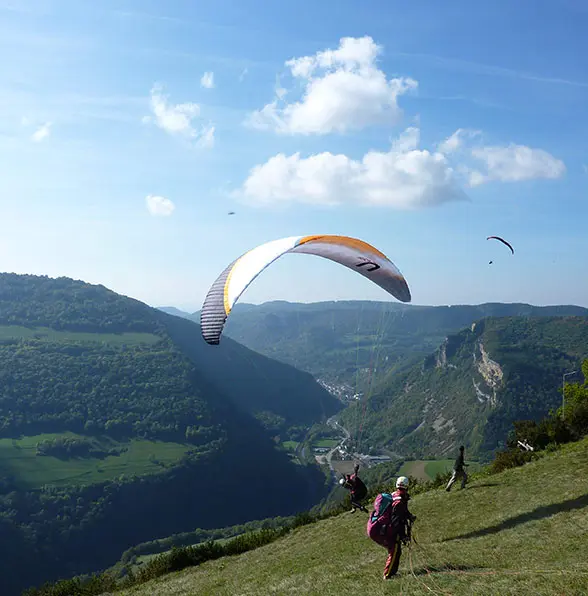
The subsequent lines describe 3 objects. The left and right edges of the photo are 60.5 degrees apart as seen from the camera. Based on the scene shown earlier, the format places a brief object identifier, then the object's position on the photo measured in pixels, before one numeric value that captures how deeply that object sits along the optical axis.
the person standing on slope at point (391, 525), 9.63
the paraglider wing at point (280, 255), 13.88
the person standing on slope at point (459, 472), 18.25
